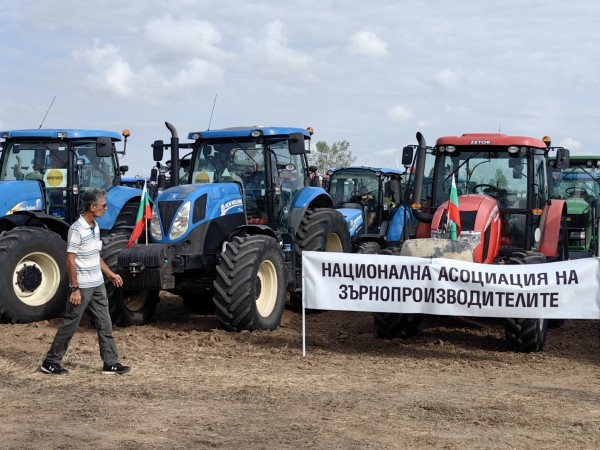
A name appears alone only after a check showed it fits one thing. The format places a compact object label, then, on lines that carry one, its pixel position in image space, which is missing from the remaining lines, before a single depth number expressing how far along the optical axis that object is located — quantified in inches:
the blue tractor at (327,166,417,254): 719.2
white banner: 359.9
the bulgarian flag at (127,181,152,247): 426.9
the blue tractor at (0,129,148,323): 451.2
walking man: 330.0
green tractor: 653.9
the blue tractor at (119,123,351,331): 417.7
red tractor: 406.6
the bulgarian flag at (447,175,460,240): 389.1
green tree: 1774.9
